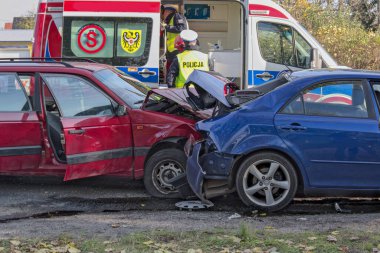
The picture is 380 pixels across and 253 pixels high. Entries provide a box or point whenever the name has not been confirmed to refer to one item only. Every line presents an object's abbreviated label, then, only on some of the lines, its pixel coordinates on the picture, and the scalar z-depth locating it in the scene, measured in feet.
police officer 57.14
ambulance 61.09
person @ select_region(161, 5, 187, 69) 66.27
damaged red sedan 41.09
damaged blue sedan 36.41
